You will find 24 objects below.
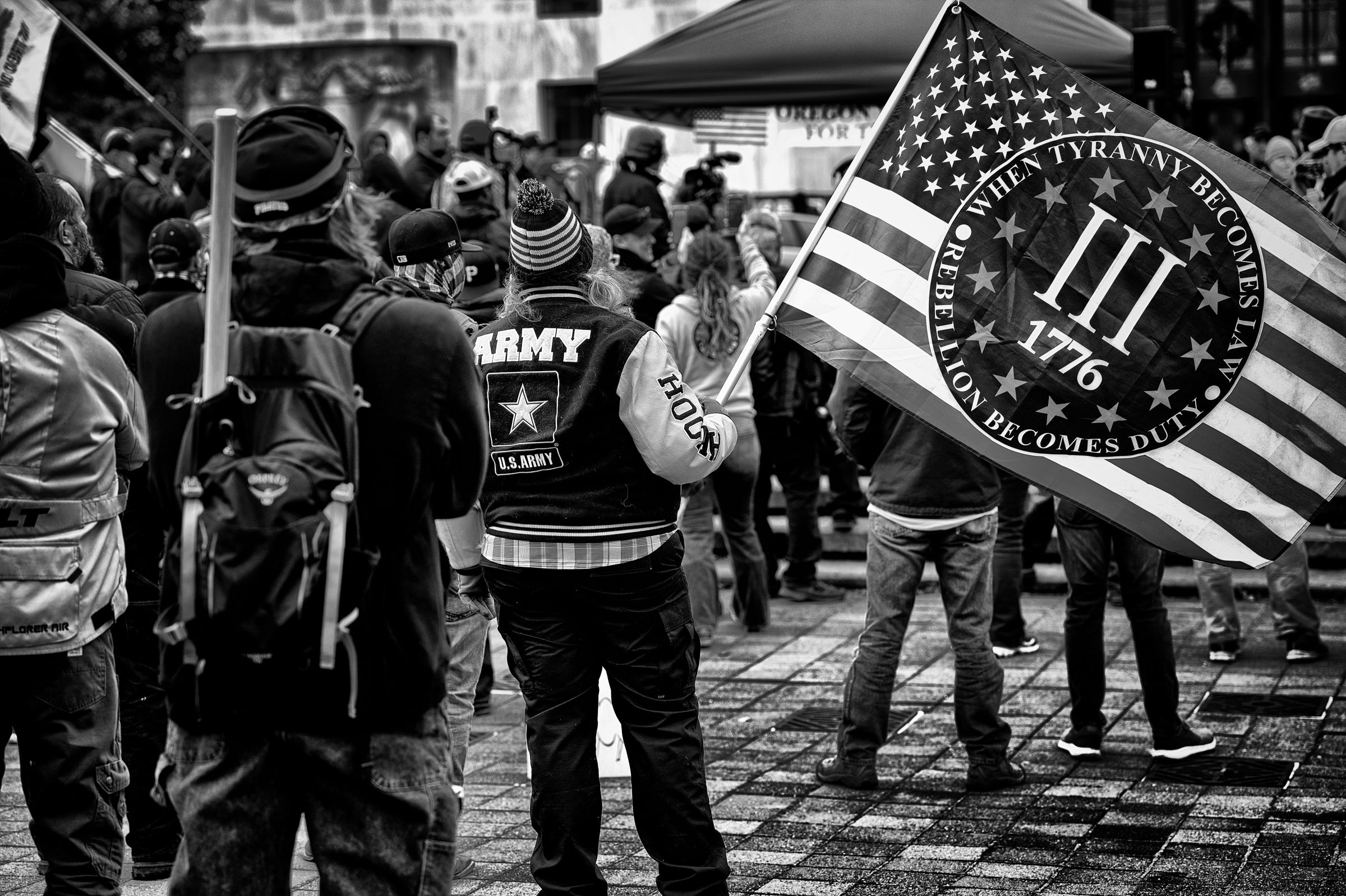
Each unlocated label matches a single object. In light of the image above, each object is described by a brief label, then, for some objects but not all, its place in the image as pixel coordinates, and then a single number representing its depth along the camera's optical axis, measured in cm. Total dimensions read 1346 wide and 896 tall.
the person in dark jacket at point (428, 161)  1275
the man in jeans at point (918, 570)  650
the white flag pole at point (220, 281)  317
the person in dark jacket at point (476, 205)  901
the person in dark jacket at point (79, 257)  522
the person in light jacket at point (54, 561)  420
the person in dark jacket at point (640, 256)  944
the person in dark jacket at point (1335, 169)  975
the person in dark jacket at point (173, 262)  689
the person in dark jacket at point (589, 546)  469
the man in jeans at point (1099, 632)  678
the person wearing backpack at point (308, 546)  311
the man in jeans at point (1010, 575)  850
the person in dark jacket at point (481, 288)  716
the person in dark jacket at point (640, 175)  1192
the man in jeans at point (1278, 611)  848
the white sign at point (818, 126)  1387
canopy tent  1122
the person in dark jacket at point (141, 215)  1166
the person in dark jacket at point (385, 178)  1149
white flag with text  1054
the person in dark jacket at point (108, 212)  1286
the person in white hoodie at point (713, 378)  904
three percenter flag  549
